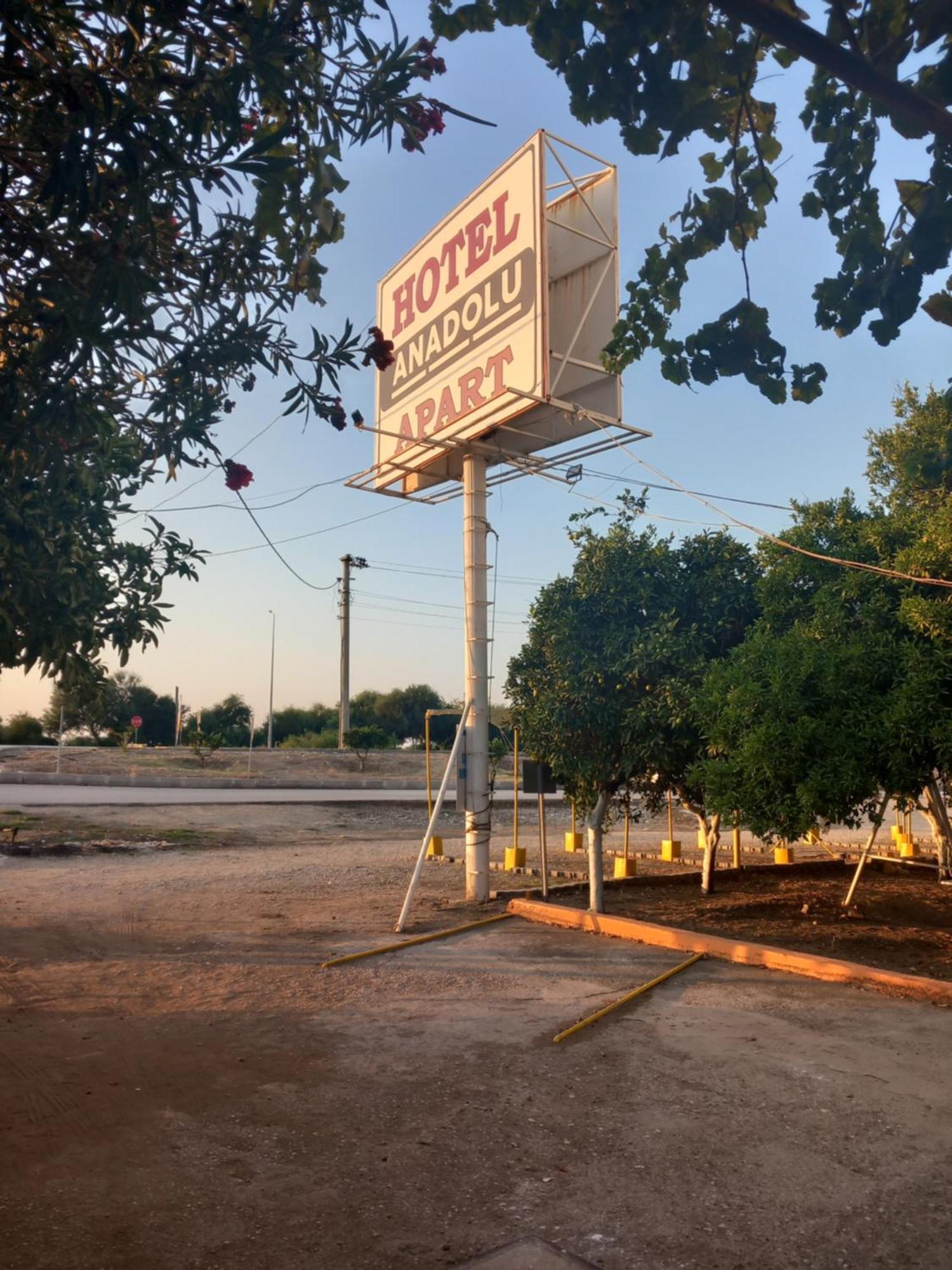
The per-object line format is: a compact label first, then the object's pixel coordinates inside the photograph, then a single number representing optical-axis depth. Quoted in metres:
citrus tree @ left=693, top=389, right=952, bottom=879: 8.69
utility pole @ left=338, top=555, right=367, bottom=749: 49.59
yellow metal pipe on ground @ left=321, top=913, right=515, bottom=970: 9.36
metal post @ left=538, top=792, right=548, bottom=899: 12.04
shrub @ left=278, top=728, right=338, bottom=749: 57.50
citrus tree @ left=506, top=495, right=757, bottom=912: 11.27
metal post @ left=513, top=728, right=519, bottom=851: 13.00
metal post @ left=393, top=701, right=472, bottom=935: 10.77
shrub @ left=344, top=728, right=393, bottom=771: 47.31
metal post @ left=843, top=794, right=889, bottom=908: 9.31
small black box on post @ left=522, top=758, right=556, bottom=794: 11.97
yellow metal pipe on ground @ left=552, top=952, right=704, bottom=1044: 7.02
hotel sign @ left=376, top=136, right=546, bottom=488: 12.38
